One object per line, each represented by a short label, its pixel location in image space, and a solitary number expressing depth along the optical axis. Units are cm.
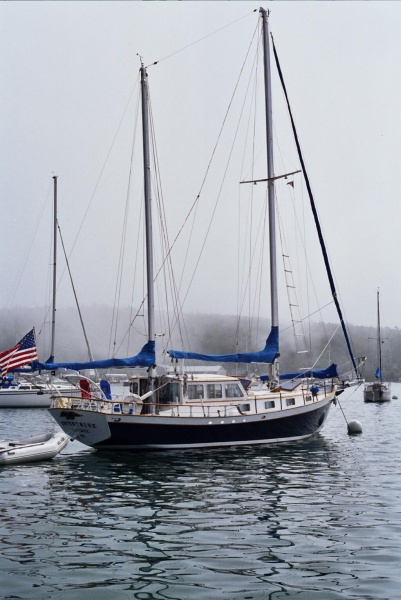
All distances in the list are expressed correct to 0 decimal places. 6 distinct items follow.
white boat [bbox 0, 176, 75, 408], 7038
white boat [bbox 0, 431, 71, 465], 2950
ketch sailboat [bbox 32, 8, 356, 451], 3206
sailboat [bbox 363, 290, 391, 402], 9431
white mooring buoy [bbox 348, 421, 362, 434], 4472
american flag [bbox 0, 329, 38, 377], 3269
